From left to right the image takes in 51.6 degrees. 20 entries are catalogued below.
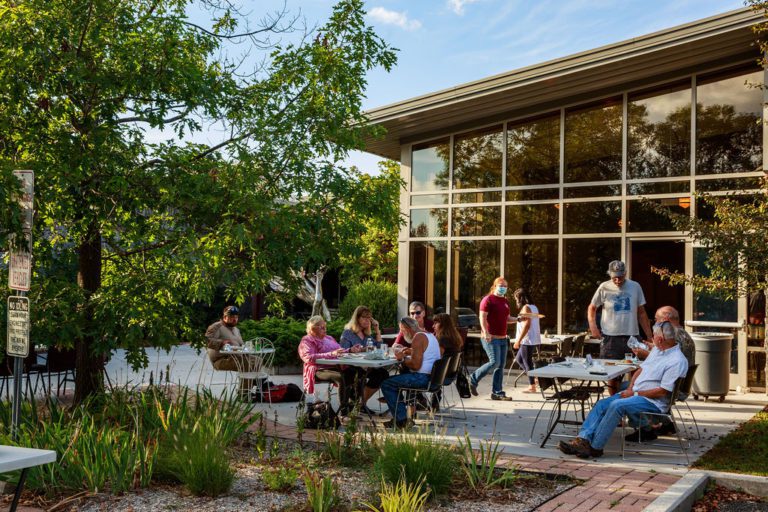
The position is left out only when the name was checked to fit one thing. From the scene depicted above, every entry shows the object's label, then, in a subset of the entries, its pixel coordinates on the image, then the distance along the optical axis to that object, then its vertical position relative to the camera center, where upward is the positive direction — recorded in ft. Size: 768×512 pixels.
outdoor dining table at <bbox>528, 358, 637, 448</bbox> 25.32 -2.08
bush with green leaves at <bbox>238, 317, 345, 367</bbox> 44.50 -1.96
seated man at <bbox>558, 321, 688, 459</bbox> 23.76 -2.73
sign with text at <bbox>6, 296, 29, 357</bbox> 19.03 -0.80
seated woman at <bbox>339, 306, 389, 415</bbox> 32.91 -1.21
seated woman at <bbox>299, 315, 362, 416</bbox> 30.50 -2.63
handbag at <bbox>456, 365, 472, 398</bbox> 34.60 -3.45
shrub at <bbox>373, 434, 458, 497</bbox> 18.11 -3.69
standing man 32.32 -0.17
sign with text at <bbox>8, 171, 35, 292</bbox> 18.92 +1.04
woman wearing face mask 35.94 -1.38
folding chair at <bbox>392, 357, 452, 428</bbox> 28.10 -2.84
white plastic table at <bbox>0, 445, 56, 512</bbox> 12.91 -2.74
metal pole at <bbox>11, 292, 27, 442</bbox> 19.30 -2.56
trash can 35.55 -2.46
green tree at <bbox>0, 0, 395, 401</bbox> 22.06 +4.15
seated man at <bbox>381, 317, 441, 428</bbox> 28.14 -2.49
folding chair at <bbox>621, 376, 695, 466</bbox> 23.82 -3.46
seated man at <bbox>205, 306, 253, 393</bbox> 34.55 -1.84
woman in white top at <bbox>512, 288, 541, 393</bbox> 39.04 -1.57
